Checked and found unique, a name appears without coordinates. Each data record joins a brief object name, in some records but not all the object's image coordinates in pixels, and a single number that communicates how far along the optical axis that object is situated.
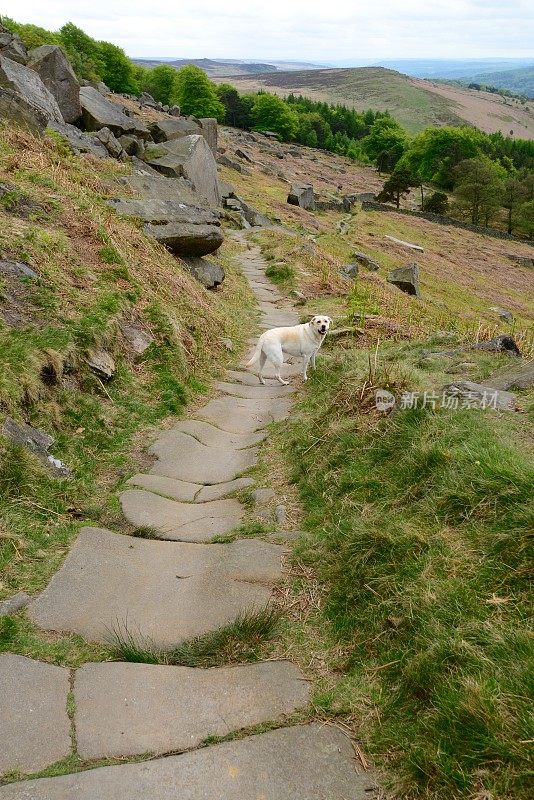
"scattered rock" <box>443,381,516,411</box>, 6.78
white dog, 11.31
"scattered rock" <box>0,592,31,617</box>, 4.93
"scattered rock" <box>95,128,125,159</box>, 21.89
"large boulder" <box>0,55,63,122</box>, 15.94
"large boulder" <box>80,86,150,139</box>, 24.72
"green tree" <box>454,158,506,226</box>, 72.19
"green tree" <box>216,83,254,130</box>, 109.88
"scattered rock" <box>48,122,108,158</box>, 18.76
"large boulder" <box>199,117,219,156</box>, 36.16
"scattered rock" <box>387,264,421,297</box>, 27.61
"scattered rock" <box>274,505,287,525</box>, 6.54
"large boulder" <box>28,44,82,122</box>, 22.52
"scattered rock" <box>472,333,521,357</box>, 10.12
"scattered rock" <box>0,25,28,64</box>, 23.66
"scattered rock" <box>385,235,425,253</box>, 44.31
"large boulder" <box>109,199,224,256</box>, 15.14
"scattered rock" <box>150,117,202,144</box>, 30.31
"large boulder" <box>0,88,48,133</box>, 15.09
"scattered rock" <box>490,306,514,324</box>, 30.73
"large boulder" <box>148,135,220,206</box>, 21.91
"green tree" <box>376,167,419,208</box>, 70.00
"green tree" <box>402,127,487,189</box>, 93.81
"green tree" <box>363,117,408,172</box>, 107.62
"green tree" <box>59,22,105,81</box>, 78.56
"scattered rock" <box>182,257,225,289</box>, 16.75
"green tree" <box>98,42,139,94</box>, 85.31
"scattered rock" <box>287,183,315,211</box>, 47.59
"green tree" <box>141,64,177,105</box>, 102.25
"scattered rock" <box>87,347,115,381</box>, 8.85
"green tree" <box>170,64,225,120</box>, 86.81
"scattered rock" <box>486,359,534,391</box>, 7.72
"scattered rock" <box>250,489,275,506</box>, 7.03
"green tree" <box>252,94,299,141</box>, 107.31
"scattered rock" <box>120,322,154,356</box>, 10.16
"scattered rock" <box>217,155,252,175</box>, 53.00
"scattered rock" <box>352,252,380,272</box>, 30.20
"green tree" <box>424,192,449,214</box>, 73.69
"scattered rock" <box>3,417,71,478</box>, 6.66
